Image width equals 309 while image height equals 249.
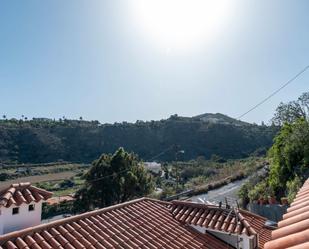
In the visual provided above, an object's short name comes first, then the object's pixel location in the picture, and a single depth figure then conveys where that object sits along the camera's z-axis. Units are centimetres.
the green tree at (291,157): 1484
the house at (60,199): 3253
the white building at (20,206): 814
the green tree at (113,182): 2422
